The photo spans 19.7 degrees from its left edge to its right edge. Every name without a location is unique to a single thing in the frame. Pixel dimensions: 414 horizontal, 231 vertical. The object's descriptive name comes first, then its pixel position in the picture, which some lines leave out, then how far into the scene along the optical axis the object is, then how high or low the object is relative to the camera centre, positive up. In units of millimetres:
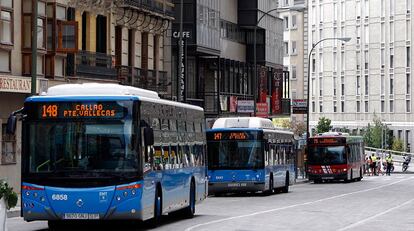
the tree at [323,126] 129000 -1546
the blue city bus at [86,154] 22938 -827
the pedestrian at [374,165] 94375 -4218
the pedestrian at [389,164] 94631 -4211
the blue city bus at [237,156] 44750 -1669
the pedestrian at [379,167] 97812 -4527
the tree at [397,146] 130000 -3742
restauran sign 39522 +928
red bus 68625 -2629
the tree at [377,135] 131750 -2614
